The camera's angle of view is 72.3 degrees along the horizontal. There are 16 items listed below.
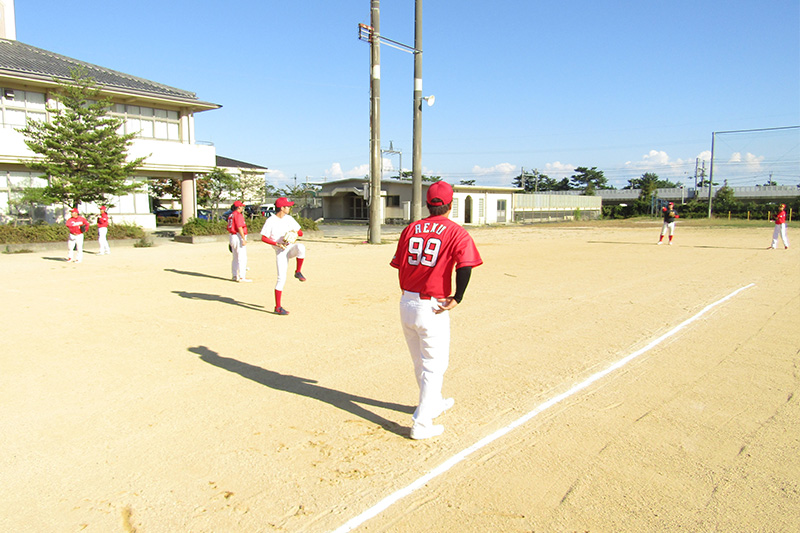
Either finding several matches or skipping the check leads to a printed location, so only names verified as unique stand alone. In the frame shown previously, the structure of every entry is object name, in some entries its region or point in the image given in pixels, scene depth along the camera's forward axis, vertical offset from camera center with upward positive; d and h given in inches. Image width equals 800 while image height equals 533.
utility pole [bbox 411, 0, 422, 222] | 889.5 +120.6
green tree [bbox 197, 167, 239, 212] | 1208.2 +57.1
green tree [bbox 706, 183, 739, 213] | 2373.3 +37.8
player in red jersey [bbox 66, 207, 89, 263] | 622.5 -26.7
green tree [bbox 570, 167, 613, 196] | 4308.6 +244.5
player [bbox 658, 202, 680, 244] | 879.7 -13.9
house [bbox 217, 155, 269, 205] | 1375.0 +58.4
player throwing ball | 359.9 -17.5
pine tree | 837.8 +88.9
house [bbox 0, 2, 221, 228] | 976.3 +183.7
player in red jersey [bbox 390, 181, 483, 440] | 159.6 -22.6
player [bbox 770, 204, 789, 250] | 775.1 -25.5
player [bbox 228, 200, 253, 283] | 475.8 -28.8
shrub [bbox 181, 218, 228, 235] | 972.6 -34.1
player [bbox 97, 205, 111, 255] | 724.7 -30.8
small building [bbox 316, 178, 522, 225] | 1796.3 +24.2
